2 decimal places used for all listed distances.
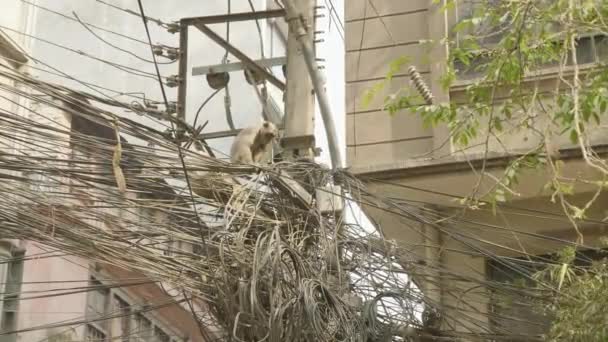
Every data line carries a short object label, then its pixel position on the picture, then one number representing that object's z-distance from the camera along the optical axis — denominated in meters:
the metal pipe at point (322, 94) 11.07
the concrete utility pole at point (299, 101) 11.67
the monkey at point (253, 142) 12.83
